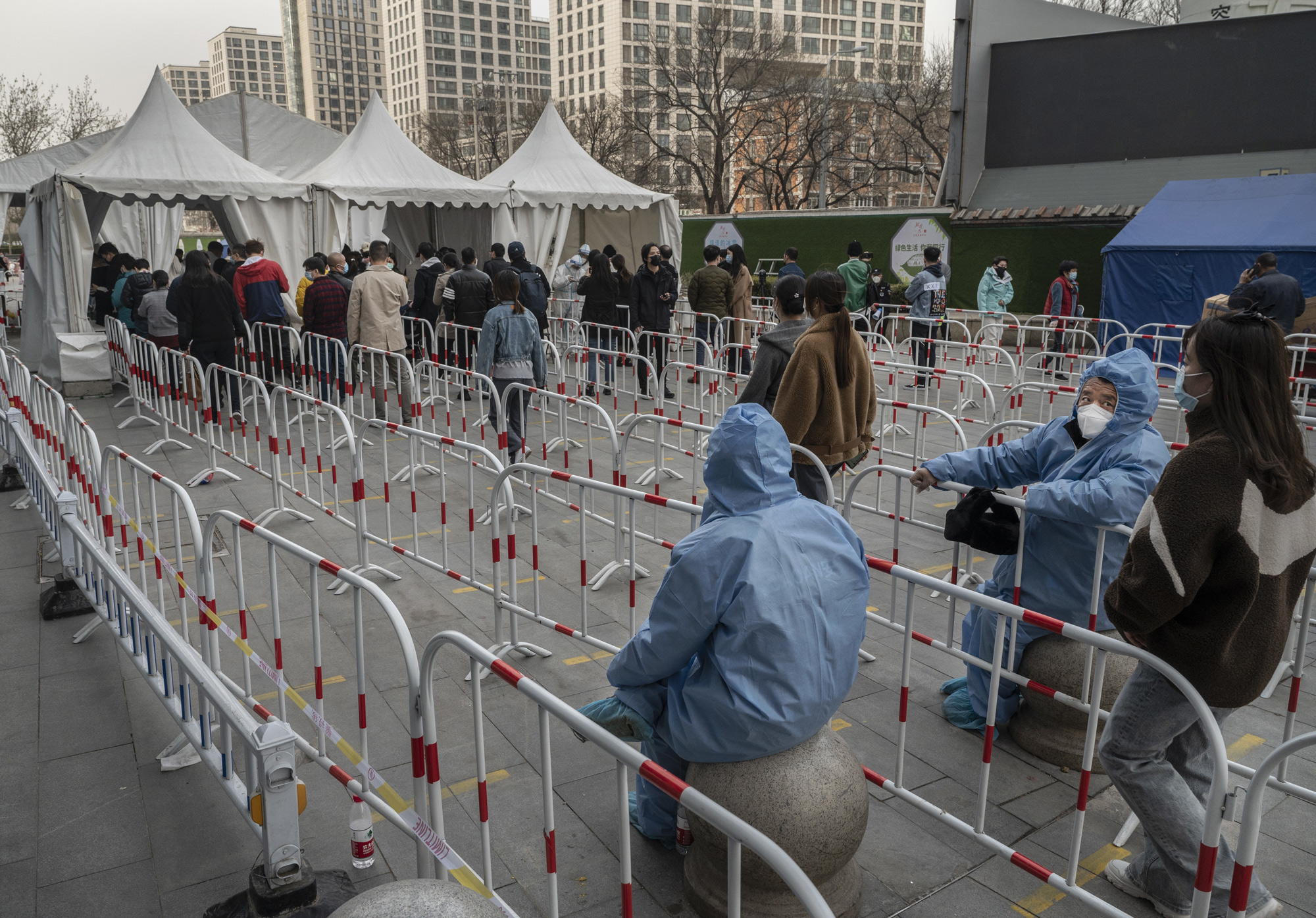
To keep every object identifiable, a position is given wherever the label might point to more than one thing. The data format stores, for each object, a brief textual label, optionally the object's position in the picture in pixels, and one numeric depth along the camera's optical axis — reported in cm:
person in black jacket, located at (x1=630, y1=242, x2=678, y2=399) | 1275
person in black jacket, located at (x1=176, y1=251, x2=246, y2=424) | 1049
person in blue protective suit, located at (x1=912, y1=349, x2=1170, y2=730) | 379
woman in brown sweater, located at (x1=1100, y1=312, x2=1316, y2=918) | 258
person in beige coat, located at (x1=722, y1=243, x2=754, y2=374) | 1343
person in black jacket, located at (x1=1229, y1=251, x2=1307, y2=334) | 1045
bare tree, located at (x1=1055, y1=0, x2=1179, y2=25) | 4497
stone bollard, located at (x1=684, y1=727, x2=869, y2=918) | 288
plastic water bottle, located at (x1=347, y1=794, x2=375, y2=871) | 340
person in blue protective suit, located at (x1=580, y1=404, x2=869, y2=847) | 267
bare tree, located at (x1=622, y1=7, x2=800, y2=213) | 4428
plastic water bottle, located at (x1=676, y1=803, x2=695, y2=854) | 342
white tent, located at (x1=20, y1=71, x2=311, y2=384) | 1313
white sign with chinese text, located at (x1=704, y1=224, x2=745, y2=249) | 2841
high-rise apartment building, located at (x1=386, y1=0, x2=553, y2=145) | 14762
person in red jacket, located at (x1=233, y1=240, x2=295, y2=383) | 1248
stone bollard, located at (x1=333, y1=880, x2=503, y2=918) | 220
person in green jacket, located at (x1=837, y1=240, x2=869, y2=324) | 1500
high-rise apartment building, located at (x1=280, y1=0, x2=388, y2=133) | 16350
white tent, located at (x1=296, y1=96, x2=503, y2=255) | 1523
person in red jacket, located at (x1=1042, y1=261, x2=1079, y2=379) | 1522
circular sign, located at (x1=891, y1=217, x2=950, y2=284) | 2241
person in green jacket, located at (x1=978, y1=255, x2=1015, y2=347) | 1554
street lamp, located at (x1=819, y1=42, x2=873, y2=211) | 3606
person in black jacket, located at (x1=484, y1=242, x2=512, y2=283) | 1250
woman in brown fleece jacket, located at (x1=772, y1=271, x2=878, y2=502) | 529
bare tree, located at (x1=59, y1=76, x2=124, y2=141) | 4088
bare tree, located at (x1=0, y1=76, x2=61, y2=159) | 3803
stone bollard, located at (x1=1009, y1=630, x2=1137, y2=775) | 392
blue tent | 1510
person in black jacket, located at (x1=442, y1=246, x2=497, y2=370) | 1188
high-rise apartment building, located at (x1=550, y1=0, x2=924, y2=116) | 11169
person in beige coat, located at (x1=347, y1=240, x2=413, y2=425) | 1054
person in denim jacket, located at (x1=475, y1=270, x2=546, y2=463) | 821
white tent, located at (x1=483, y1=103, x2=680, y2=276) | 1755
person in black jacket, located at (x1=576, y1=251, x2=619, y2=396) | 1299
